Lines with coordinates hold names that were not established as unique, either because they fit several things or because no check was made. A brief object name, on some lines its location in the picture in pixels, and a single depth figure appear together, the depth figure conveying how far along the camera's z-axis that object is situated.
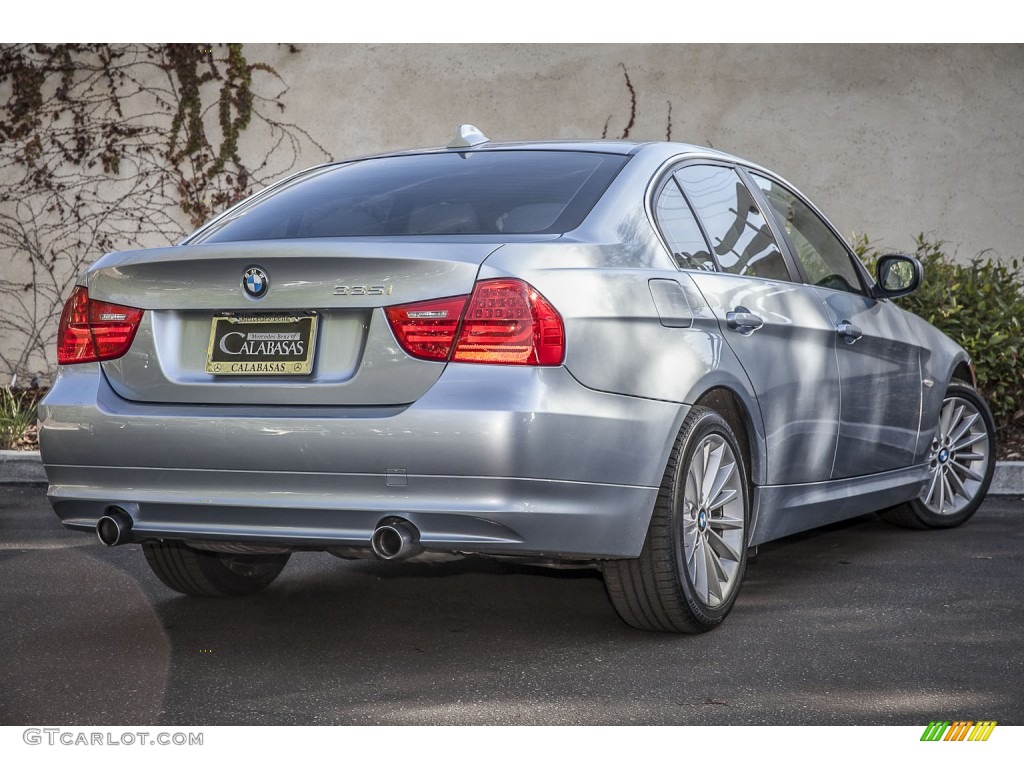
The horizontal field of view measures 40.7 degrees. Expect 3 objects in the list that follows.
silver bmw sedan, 3.75
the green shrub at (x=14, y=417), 9.66
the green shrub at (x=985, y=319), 8.92
